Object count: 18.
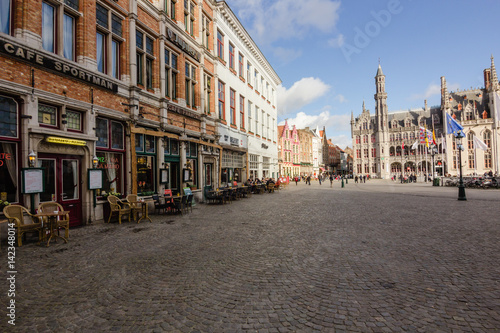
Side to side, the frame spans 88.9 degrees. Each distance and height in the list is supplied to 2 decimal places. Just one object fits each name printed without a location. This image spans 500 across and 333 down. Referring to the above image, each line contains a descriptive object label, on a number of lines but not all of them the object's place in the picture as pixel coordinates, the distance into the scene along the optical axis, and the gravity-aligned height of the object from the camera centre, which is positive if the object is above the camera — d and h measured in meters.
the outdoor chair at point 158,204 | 11.50 -1.25
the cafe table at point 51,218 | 6.71 -1.07
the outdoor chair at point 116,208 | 9.62 -1.15
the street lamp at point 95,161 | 9.30 +0.64
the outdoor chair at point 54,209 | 6.99 -0.85
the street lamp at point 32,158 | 7.33 +0.62
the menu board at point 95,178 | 9.19 +0.00
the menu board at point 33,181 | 7.10 -0.03
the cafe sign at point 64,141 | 8.00 +1.27
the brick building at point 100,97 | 7.41 +3.17
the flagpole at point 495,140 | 64.14 +7.17
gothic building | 66.75 +11.13
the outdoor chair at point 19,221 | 6.35 -1.05
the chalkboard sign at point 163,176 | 12.88 +0.03
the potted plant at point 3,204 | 6.77 -0.62
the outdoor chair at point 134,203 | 9.84 -1.04
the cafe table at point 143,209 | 10.30 -1.30
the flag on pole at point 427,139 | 36.46 +4.40
